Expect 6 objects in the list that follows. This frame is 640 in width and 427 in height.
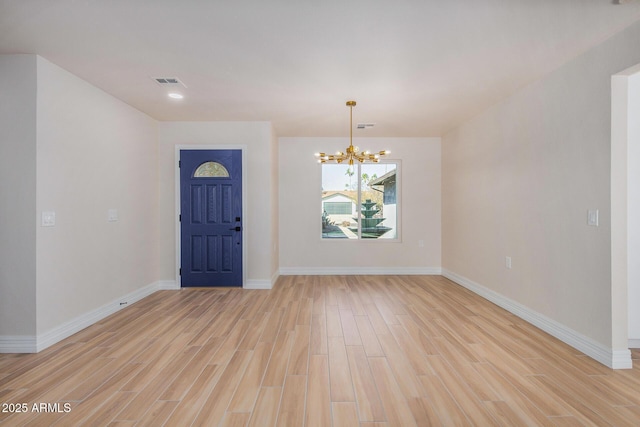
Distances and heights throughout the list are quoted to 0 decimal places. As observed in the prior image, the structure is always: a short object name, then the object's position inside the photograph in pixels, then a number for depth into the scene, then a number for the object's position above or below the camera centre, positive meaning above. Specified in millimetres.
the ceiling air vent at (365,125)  4949 +1468
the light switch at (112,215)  3719 -5
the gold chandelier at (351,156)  4074 +811
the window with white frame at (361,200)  5980 +275
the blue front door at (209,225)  4859 -171
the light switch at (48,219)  2814 -40
